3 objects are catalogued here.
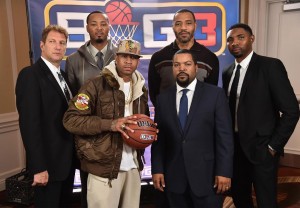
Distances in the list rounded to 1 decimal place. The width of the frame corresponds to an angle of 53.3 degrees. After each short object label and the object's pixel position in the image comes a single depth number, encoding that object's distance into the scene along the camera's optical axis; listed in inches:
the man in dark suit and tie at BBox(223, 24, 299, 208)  83.7
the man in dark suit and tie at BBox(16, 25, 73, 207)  72.0
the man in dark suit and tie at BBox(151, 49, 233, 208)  74.4
